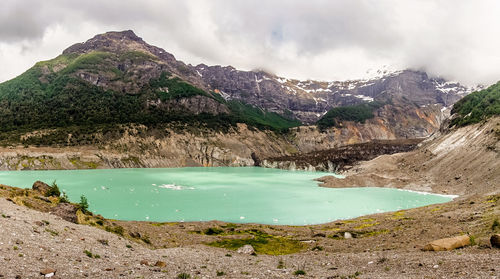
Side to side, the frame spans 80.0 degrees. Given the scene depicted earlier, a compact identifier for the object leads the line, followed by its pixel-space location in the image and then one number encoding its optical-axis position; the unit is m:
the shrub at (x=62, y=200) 30.46
